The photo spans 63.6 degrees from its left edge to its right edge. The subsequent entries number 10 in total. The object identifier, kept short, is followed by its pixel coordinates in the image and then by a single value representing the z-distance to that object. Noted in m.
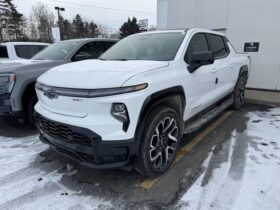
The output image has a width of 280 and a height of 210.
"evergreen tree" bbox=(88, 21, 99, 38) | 47.78
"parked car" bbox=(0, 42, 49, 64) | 7.02
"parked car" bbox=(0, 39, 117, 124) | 3.98
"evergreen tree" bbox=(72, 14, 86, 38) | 46.24
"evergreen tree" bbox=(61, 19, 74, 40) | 43.16
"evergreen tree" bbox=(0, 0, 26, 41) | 38.33
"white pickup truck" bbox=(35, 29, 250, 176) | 2.26
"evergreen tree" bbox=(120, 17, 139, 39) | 43.69
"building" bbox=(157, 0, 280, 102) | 7.39
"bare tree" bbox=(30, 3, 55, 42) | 44.91
